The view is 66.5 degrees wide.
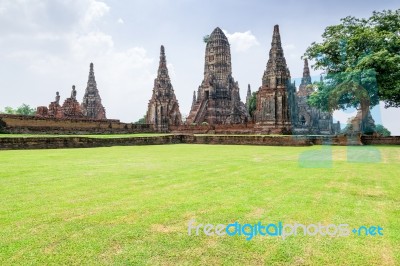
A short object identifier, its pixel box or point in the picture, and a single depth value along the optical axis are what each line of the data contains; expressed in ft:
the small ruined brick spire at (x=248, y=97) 218.30
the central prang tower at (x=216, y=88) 175.22
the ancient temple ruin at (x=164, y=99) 127.40
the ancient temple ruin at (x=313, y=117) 170.81
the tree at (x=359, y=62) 65.46
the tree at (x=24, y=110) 247.50
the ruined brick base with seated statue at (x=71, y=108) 104.88
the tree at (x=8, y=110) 241.88
